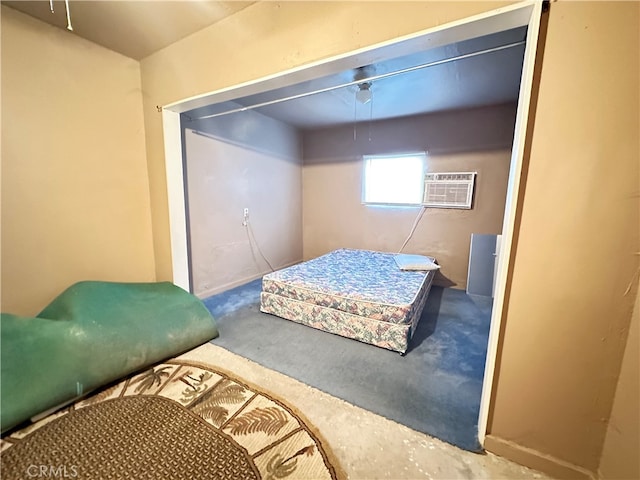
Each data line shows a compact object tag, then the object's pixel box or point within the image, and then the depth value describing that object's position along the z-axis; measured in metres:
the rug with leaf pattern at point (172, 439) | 1.07
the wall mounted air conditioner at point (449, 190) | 3.29
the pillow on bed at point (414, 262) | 2.87
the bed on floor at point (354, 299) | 1.99
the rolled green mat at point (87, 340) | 1.27
